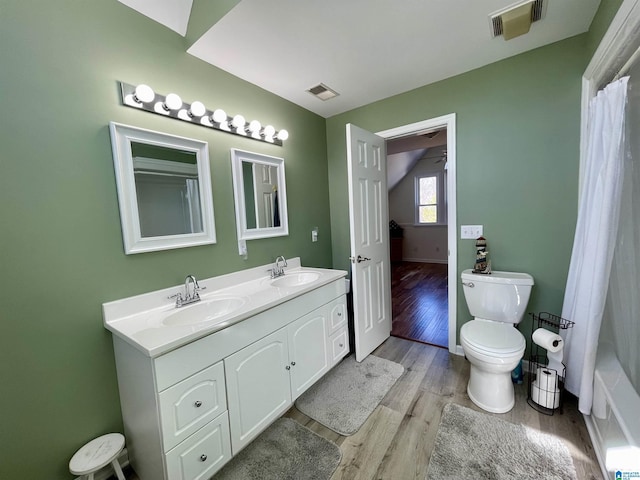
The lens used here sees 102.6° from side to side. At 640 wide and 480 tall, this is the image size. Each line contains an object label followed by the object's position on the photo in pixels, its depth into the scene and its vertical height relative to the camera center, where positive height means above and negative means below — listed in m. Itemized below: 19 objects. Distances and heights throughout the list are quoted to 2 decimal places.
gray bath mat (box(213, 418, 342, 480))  1.31 -1.29
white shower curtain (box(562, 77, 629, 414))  1.31 -0.16
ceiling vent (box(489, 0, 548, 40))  1.39 +1.09
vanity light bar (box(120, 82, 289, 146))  1.39 +0.70
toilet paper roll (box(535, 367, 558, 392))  1.58 -1.07
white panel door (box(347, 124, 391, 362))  2.10 -0.21
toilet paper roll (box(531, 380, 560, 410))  1.58 -1.19
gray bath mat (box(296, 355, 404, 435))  1.64 -1.28
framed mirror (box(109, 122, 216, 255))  1.37 +0.21
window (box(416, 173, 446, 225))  5.92 +0.30
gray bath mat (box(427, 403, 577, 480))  1.25 -1.27
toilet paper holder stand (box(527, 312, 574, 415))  1.59 -1.14
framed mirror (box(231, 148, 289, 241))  1.92 +0.21
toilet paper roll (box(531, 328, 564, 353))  1.55 -0.81
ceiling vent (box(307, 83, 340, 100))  2.16 +1.09
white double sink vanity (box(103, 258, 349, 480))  1.08 -0.73
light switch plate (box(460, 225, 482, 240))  2.10 -0.17
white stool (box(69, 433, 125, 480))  1.14 -1.06
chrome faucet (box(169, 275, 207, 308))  1.52 -0.44
